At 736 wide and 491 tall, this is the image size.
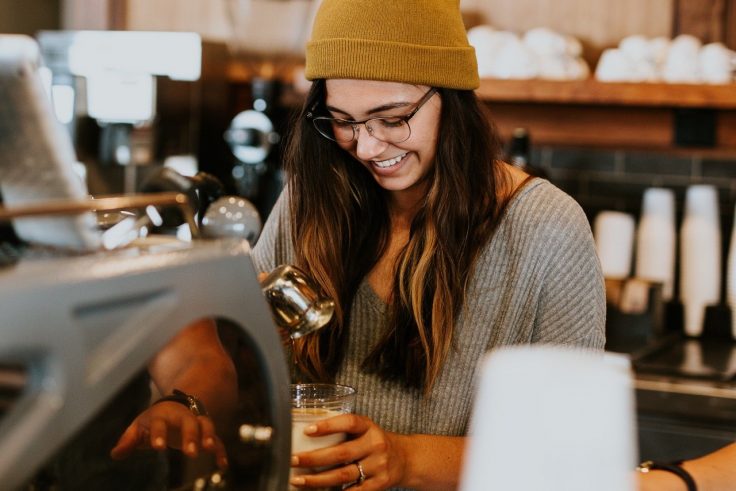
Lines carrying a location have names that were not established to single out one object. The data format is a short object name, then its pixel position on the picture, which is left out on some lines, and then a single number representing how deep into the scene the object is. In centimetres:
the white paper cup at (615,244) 291
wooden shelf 276
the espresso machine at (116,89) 310
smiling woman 138
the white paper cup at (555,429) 57
